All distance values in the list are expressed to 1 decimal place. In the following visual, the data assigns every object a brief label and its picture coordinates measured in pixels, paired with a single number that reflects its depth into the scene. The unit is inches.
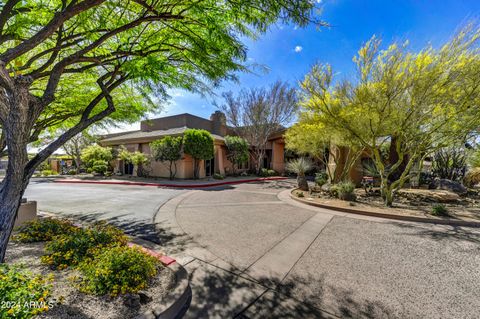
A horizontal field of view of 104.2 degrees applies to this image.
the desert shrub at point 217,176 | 766.7
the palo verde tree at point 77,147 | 1048.2
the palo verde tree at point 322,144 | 419.2
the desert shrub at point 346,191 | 355.9
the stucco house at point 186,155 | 784.9
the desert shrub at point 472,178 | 497.7
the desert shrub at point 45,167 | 1178.4
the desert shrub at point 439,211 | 260.2
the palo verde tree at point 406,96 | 234.1
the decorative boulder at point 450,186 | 419.4
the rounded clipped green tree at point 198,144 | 679.1
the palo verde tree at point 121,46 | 116.4
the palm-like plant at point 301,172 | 506.0
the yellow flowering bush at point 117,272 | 98.3
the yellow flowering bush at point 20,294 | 66.1
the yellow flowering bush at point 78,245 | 124.0
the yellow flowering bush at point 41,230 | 161.5
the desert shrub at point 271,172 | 920.9
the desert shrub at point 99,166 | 846.4
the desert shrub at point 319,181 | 500.4
